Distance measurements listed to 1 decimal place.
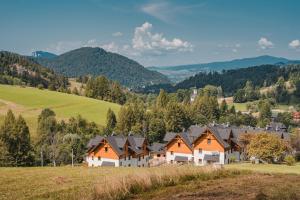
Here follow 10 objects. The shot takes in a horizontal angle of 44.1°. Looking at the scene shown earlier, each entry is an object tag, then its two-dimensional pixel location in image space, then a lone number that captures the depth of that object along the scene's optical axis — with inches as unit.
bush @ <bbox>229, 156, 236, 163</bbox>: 2725.9
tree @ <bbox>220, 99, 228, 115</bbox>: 6690.0
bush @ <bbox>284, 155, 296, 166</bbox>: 2068.4
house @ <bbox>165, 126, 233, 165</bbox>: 2822.3
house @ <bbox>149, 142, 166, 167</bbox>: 3498.5
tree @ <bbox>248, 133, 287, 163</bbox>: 2220.7
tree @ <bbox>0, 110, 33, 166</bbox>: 3110.2
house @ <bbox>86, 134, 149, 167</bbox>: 2903.5
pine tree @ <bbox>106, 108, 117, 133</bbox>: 4766.7
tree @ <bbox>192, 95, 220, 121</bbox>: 6087.6
